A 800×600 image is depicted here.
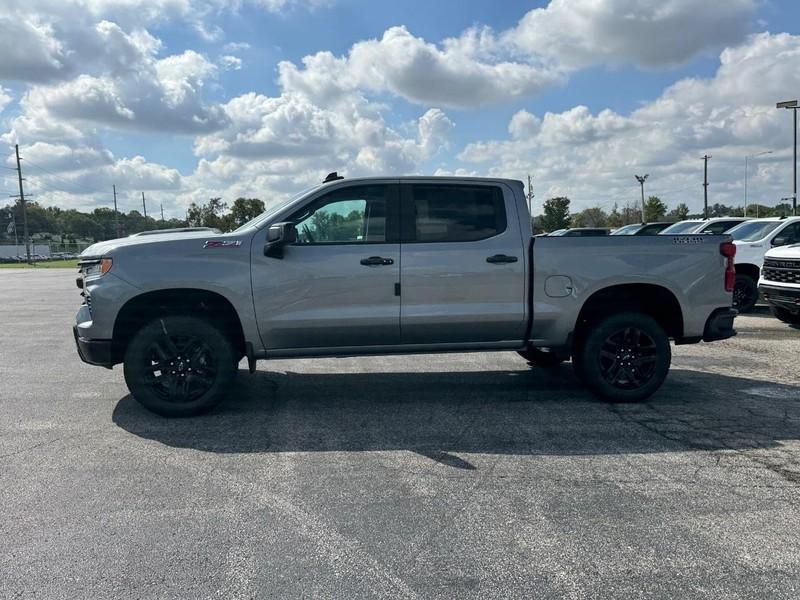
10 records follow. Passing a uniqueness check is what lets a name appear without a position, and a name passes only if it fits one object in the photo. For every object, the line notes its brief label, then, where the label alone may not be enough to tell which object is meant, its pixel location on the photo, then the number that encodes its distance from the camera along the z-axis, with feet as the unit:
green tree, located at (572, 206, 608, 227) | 253.24
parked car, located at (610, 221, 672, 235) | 69.67
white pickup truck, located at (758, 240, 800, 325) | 30.01
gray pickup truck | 17.11
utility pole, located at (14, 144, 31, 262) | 194.56
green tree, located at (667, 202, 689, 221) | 233.14
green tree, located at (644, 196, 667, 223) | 213.46
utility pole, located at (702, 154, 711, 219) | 179.87
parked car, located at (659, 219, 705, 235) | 54.13
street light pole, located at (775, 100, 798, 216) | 104.06
